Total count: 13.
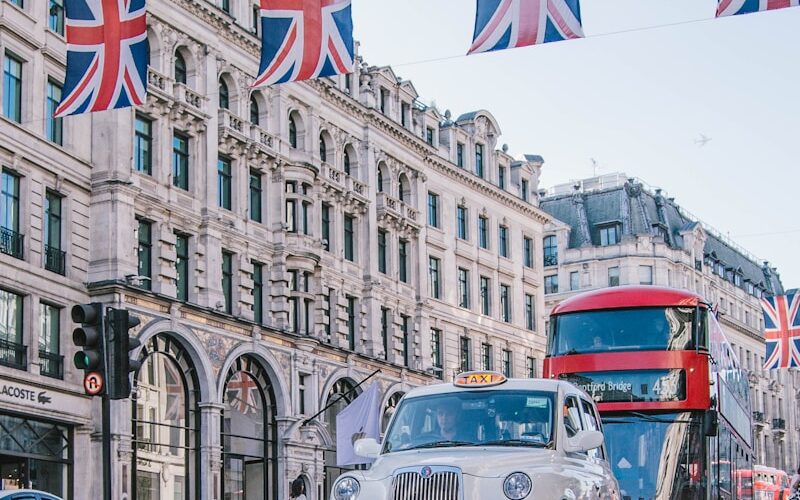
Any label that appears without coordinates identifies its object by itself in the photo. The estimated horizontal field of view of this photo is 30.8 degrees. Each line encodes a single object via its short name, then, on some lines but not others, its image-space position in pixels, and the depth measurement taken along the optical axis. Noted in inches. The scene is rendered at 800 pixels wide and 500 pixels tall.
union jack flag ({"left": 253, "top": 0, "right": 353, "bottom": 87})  909.8
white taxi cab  553.6
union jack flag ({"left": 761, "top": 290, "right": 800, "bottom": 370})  1916.8
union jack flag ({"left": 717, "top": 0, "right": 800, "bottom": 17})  826.2
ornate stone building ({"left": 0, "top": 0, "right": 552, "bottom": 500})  1440.7
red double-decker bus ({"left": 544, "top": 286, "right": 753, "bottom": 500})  976.3
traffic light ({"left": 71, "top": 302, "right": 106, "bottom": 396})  665.6
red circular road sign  663.5
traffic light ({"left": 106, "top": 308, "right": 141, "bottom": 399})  670.5
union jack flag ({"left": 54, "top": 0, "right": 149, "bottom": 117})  933.8
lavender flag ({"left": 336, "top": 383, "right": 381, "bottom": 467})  1662.8
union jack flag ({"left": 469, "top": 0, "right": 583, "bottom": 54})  856.9
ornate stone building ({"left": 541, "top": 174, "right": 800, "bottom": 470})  3508.9
